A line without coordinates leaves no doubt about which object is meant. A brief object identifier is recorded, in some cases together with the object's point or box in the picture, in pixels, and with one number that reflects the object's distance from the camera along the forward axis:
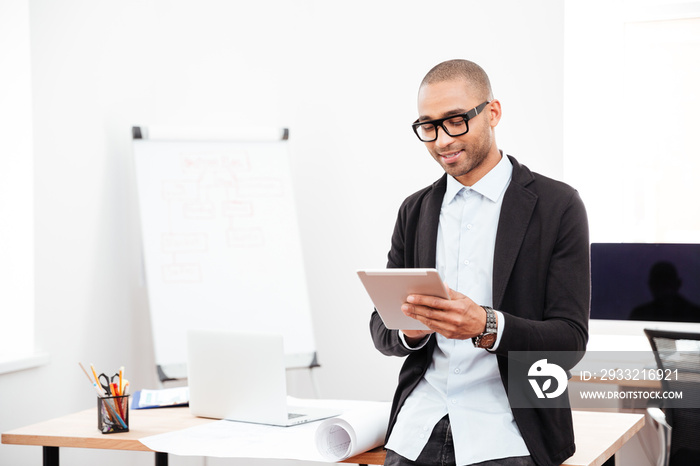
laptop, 2.02
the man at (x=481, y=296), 1.50
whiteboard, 3.31
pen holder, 2.03
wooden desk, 1.84
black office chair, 2.82
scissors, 2.07
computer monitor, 3.30
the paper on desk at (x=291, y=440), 1.79
